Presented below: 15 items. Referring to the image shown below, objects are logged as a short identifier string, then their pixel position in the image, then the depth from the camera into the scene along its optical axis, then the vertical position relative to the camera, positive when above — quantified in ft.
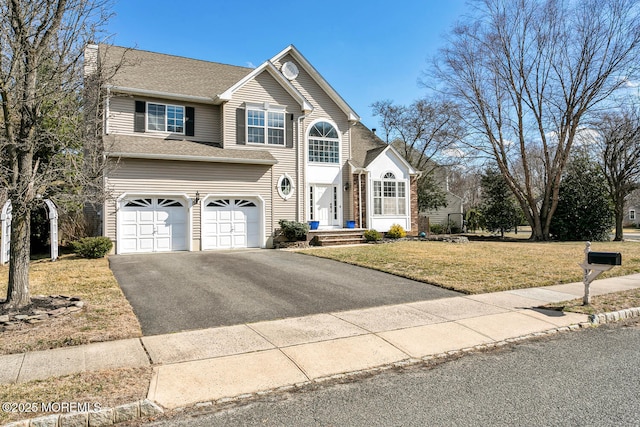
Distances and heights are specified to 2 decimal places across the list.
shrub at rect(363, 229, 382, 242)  66.85 -2.13
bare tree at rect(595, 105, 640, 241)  84.02 +13.50
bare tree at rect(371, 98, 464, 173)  107.96 +25.19
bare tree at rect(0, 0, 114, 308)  20.92 +6.94
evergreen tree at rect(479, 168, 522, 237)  91.30 +3.35
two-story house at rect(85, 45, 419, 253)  53.52 +9.56
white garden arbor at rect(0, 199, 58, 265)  41.34 -0.30
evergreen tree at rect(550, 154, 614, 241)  81.46 +2.43
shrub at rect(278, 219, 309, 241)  60.70 -0.80
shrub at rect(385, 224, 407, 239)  70.44 -1.92
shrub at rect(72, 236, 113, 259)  46.47 -2.25
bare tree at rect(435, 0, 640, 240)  75.92 +23.71
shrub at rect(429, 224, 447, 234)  104.63 -2.02
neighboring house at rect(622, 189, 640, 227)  205.05 +0.84
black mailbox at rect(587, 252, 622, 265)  23.54 -2.39
